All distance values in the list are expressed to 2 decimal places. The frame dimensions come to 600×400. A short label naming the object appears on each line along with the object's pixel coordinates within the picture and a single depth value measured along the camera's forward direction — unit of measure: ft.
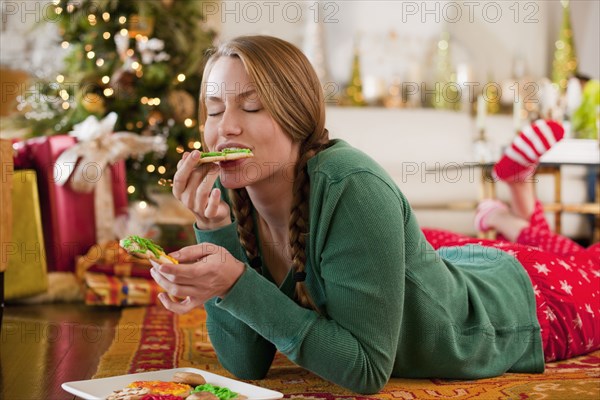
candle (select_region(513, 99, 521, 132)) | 13.90
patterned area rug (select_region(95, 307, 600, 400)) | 4.63
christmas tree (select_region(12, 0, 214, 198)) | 11.76
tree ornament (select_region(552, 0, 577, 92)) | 16.70
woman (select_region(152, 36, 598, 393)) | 4.20
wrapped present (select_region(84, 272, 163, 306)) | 9.25
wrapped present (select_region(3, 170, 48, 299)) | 9.31
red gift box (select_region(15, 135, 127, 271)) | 10.10
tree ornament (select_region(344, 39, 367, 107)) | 16.33
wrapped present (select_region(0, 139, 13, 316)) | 5.88
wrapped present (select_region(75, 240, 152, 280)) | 9.64
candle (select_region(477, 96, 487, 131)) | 14.19
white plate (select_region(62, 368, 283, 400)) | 4.12
